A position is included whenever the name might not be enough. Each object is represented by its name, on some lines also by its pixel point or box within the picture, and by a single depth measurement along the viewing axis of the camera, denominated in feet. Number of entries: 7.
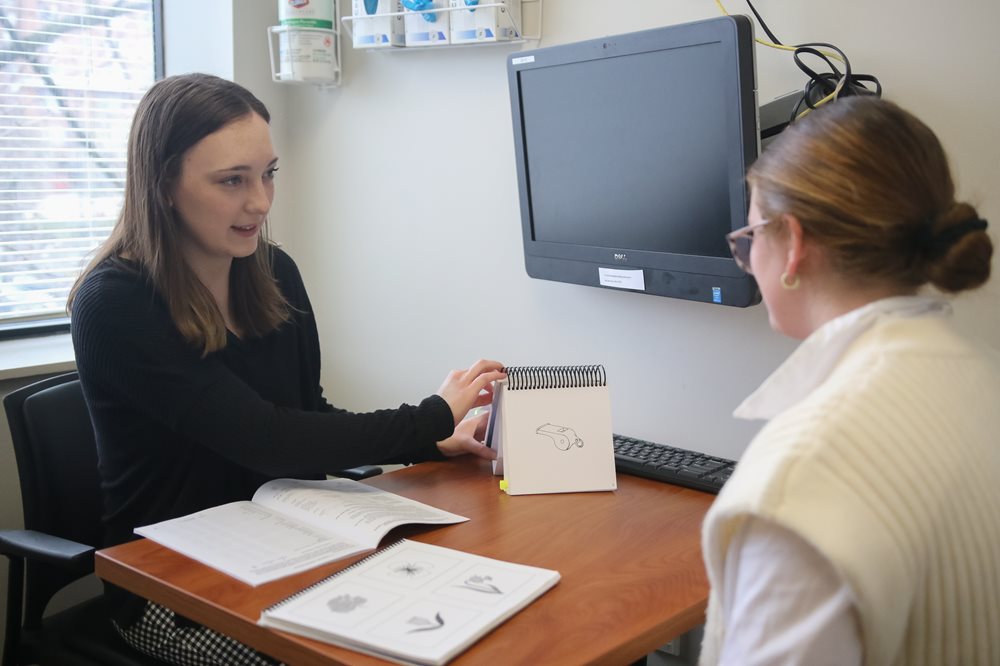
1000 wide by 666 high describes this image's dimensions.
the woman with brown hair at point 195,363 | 4.97
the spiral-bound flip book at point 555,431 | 5.32
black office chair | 5.09
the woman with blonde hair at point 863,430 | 2.62
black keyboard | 5.38
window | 7.84
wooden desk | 3.61
